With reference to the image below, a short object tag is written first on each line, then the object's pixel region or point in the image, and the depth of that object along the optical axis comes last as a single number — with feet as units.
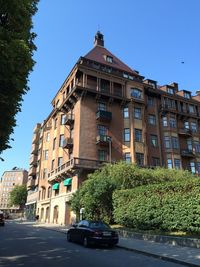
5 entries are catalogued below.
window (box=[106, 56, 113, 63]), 119.24
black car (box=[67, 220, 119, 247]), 40.52
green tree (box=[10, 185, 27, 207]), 239.90
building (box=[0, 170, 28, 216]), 374.45
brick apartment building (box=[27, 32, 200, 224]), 100.32
